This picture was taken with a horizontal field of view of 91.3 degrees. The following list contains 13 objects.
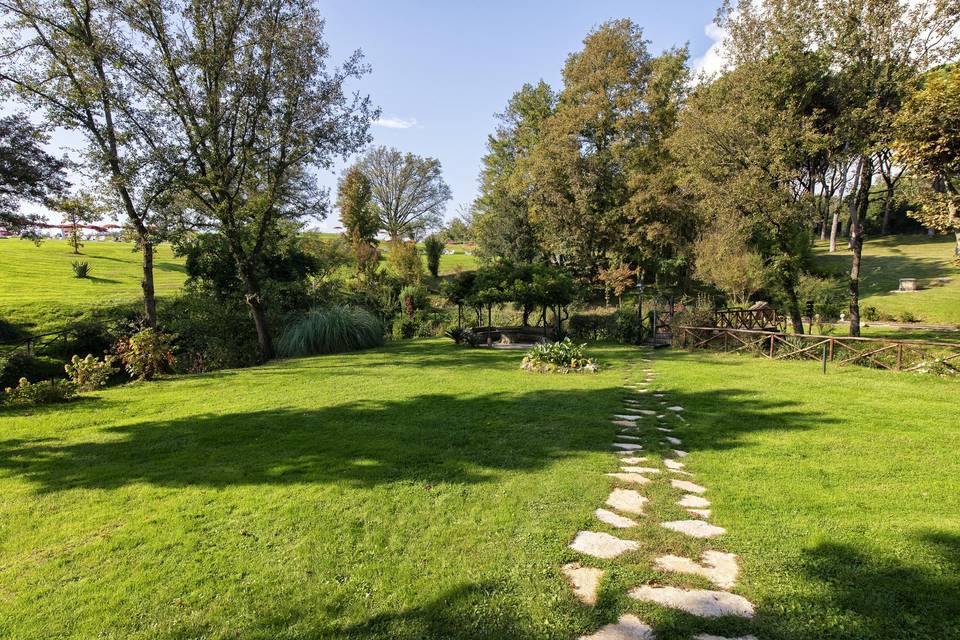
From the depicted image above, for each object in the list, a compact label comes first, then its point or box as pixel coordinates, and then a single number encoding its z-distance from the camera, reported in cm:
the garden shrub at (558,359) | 1001
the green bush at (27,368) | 929
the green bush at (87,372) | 827
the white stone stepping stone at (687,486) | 399
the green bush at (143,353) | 932
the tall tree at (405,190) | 4331
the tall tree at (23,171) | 866
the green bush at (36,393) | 713
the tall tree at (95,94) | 942
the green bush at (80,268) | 2202
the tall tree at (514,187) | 2798
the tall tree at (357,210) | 2991
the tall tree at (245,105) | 1060
